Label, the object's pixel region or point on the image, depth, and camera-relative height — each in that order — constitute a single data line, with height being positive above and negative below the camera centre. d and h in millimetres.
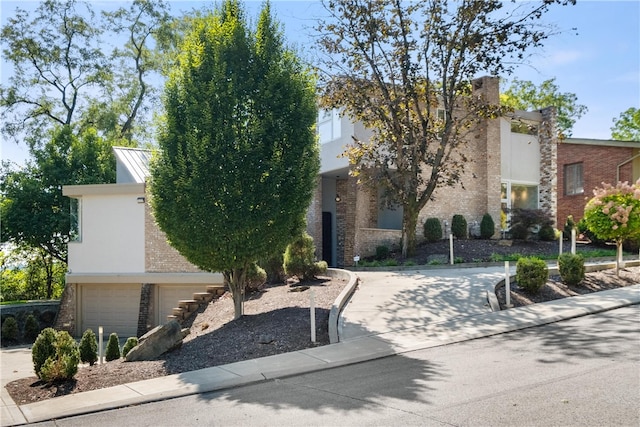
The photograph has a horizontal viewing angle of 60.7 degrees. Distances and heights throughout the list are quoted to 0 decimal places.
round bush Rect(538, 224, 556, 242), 22688 -712
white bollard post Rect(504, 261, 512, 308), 11580 -1613
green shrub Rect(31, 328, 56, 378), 8742 -2103
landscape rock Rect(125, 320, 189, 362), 9641 -2225
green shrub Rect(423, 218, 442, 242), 21562 -524
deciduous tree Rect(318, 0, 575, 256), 17734 +4630
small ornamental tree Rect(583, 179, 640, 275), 14231 +41
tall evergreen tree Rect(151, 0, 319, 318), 11211 +1446
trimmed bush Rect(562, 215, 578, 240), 23547 -528
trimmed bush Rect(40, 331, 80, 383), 8359 -2237
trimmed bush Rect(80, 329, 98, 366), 12836 -3077
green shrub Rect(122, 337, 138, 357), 13585 -3110
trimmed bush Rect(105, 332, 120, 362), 13828 -3321
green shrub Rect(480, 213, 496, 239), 22781 -444
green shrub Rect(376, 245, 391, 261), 20697 -1326
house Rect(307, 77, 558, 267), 21328 +1265
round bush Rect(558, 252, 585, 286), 13156 -1285
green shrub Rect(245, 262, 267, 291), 15719 -1749
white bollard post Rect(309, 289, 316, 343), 9804 -1953
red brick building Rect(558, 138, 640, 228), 27797 +2501
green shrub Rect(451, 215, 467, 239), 22203 -405
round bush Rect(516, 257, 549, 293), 12273 -1324
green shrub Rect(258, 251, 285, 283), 17031 -1606
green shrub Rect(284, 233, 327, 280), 15750 -1217
